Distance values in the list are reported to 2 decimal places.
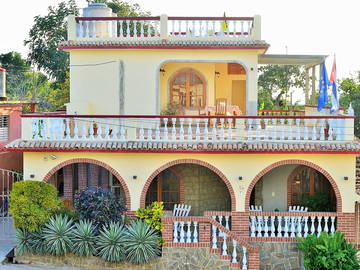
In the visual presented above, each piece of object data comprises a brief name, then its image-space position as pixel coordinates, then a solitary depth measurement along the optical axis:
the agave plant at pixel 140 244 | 15.97
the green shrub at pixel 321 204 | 18.77
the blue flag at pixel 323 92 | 19.05
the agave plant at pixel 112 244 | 15.99
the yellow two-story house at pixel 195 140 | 17.03
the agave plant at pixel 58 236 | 16.12
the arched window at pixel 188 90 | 22.16
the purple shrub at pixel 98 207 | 16.66
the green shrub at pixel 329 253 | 15.48
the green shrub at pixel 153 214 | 16.81
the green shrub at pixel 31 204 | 16.23
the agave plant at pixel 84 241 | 16.17
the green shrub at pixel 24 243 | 16.48
